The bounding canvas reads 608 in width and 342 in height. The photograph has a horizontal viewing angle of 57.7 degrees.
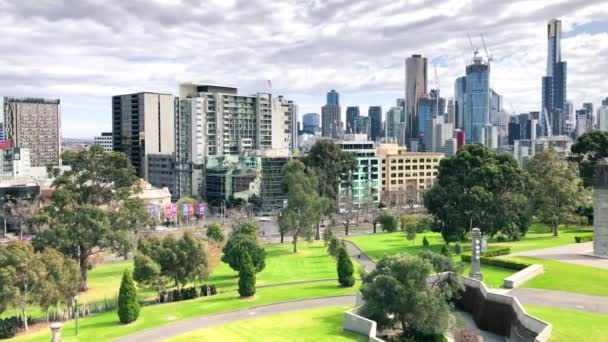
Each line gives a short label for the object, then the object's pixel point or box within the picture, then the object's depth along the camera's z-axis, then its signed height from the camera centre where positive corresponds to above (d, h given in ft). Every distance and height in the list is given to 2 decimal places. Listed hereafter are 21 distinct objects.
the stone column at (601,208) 193.67 -16.46
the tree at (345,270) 173.06 -33.65
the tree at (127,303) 138.51 -35.20
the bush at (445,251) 201.01 -32.65
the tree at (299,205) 253.85 -19.42
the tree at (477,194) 229.45 -13.74
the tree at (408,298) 120.88 -30.32
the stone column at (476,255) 166.71 -28.29
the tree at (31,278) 135.74 -29.09
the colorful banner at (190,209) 385.70 -32.36
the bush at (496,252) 205.57 -33.93
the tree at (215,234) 234.79 -30.43
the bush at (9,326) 136.36 -41.00
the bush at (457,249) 224.53 -35.64
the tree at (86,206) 180.14 -14.70
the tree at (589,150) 291.79 +6.12
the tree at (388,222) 315.29 -34.03
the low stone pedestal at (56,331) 111.96 -34.26
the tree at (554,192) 254.68 -13.99
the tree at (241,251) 192.03 -31.03
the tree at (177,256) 168.04 -28.59
